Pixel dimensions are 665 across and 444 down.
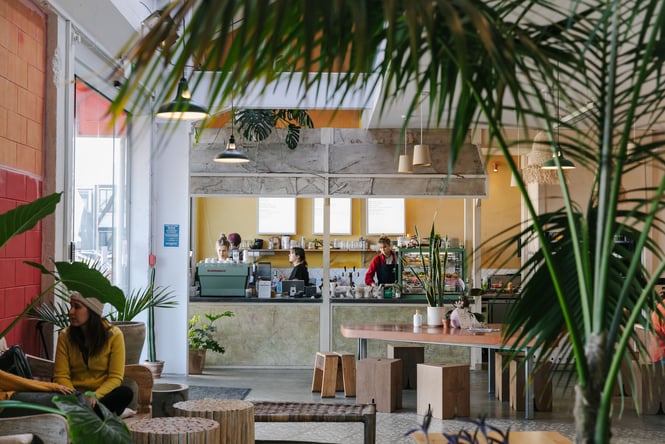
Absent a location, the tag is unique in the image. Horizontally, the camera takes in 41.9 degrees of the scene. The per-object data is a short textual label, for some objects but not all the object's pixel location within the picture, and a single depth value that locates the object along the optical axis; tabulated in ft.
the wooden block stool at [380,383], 27.35
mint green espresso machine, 37.42
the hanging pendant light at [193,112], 21.19
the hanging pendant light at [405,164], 33.23
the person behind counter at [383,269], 41.19
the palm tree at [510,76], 4.92
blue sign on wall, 34.73
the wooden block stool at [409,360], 32.58
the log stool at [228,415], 16.38
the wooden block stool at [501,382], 29.41
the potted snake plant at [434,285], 27.94
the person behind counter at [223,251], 40.60
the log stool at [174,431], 14.24
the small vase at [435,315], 28.93
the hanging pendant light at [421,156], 32.27
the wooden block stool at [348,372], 30.35
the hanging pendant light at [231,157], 31.86
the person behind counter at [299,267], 41.06
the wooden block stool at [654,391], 26.89
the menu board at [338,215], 49.32
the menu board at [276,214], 49.21
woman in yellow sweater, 18.26
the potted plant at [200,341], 35.76
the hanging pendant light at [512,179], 46.08
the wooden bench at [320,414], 18.86
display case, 38.19
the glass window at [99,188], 26.12
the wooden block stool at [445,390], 26.07
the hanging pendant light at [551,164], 31.04
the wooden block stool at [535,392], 27.12
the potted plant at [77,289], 12.33
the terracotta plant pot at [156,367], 32.19
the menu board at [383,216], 49.14
